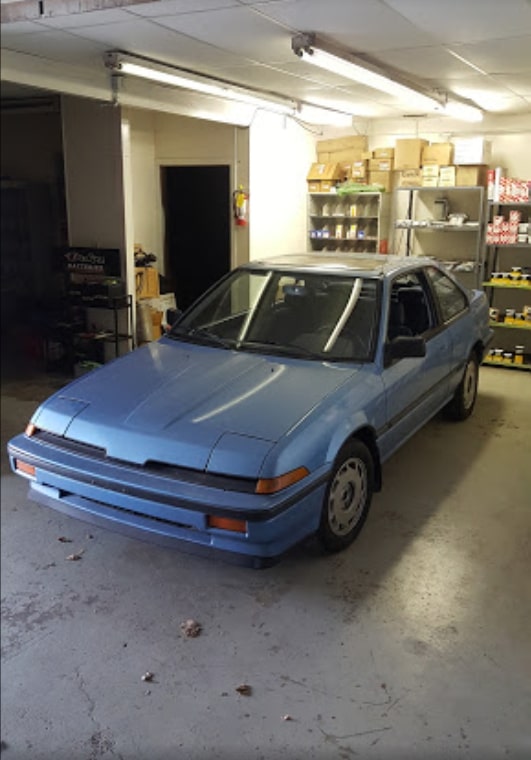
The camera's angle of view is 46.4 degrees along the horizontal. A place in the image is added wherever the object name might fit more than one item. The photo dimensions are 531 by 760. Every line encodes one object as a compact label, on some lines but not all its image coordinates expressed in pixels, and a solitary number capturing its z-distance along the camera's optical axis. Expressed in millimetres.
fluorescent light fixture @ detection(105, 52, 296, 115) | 3464
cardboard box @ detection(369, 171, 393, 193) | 5930
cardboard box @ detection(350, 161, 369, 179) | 6008
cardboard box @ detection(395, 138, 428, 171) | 5679
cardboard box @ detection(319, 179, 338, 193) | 5996
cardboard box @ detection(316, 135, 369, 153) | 6000
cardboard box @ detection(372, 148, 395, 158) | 5883
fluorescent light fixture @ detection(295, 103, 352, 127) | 5215
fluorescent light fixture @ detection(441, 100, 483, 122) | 5001
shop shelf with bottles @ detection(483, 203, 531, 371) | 5273
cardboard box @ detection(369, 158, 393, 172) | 5910
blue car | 2031
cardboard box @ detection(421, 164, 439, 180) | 5570
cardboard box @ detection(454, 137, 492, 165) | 5377
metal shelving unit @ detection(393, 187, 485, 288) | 5566
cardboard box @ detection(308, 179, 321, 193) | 6055
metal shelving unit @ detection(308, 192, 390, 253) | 6090
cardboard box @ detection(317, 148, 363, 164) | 6016
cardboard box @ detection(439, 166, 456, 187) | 5512
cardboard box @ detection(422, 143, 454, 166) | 5555
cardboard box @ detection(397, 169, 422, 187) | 5727
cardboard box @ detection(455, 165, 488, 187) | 5418
